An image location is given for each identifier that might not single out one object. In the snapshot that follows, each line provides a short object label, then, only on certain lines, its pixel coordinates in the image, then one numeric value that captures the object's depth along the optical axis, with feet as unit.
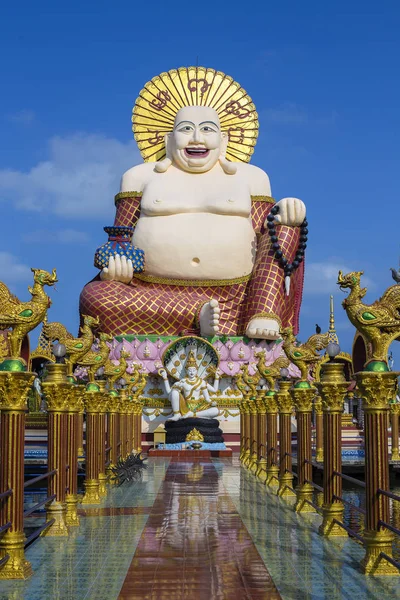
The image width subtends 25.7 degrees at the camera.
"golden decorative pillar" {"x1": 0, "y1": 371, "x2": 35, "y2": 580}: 24.12
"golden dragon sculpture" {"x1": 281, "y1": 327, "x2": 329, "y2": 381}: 40.06
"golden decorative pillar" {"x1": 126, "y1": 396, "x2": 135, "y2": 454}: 61.63
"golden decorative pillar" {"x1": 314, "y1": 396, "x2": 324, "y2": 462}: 64.34
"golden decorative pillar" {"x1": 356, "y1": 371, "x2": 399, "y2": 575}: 24.54
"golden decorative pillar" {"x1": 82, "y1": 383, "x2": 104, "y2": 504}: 40.86
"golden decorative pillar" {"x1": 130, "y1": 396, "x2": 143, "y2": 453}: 69.26
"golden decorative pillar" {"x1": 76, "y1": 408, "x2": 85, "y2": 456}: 59.76
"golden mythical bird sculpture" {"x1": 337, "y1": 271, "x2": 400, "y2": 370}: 25.30
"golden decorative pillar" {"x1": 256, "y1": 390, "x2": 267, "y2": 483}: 53.83
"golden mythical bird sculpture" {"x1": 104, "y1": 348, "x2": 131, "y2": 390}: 53.98
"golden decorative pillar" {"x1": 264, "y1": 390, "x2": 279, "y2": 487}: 48.44
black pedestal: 74.95
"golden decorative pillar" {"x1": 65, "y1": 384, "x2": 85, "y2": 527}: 33.01
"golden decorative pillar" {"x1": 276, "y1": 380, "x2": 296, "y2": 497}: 42.65
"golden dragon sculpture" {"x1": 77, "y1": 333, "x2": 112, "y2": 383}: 42.45
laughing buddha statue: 82.94
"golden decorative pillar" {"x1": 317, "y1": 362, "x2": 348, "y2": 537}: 31.07
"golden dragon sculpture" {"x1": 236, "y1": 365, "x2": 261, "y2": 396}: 63.83
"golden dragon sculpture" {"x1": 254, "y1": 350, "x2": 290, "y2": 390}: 55.93
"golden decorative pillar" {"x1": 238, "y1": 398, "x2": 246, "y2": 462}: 68.87
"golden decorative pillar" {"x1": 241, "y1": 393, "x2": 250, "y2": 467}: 64.39
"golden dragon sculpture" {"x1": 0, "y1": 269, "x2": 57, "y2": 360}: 25.54
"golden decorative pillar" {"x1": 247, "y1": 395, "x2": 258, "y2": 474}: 58.85
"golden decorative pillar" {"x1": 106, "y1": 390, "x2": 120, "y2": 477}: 49.11
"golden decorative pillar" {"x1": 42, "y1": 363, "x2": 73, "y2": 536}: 31.58
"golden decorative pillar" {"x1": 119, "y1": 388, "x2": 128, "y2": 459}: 56.70
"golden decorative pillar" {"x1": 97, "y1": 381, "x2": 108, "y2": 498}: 42.63
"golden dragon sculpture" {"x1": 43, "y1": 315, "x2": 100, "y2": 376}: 35.81
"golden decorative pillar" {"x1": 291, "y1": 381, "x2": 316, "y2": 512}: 36.78
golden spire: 129.25
